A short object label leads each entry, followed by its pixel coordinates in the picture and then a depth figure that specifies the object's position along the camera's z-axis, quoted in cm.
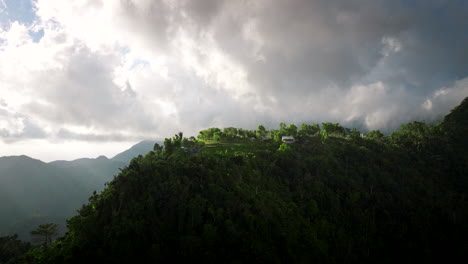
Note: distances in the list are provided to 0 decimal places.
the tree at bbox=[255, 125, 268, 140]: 15732
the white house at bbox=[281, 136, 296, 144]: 14688
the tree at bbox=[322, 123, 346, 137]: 18175
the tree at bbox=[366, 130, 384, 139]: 18875
